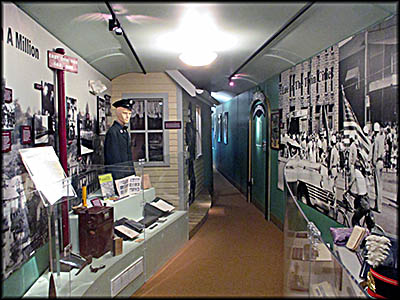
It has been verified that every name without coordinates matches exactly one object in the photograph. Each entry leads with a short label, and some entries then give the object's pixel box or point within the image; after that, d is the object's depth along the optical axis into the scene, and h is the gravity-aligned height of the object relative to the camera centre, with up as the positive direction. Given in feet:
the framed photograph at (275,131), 14.56 +0.28
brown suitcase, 6.63 -1.74
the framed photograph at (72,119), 8.96 +0.53
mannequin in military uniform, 11.13 +0.00
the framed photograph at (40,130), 6.70 +0.20
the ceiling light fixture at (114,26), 7.18 +2.34
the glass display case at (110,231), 4.90 -1.85
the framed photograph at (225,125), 26.61 +0.96
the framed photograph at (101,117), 12.05 +0.77
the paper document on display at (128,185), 9.04 -1.17
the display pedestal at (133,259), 4.10 -2.58
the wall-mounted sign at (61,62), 7.50 +1.69
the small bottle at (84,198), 7.41 -1.20
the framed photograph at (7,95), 5.42 +0.68
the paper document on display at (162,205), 10.71 -2.04
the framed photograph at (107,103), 13.21 +1.33
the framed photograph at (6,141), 5.30 -0.01
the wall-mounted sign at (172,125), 14.82 +0.56
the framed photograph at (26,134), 6.17 +0.10
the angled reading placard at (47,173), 5.44 -0.57
